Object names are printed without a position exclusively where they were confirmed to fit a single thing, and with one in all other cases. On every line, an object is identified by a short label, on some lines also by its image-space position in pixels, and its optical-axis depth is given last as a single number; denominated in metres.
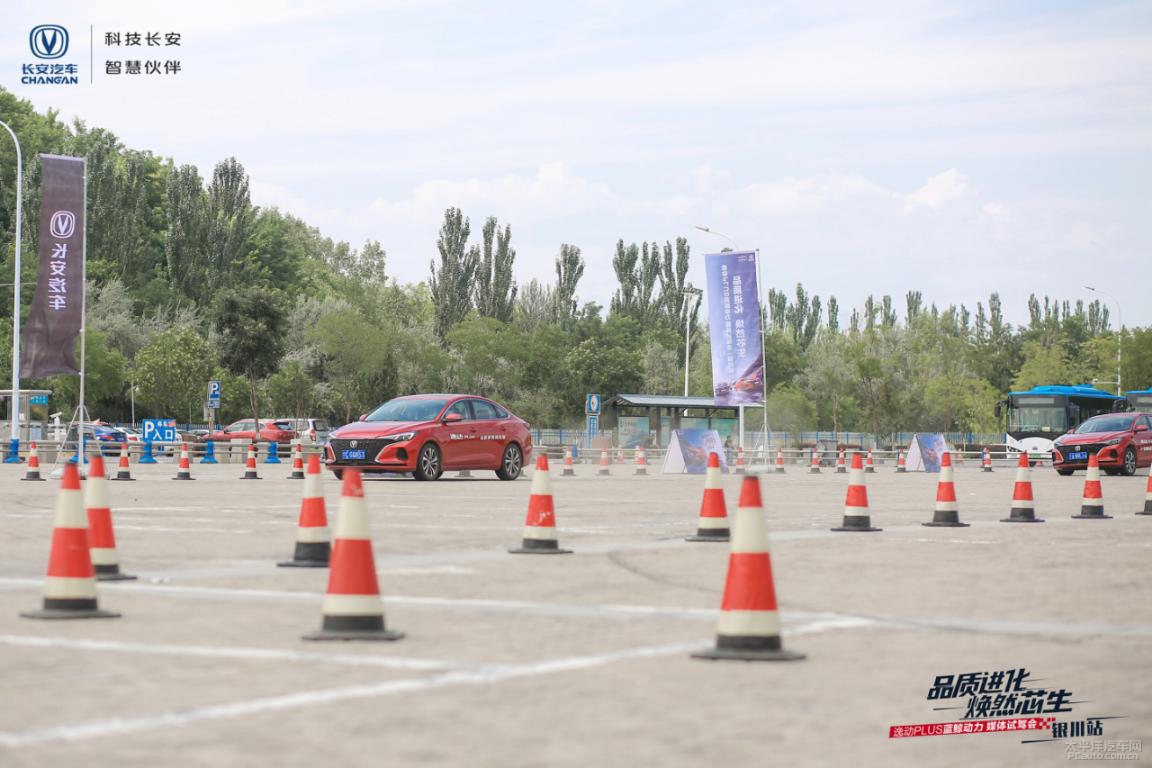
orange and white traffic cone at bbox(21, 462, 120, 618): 8.09
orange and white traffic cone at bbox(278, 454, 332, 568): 10.39
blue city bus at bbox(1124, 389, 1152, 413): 59.94
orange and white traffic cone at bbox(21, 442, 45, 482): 27.94
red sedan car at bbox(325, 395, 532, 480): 26.31
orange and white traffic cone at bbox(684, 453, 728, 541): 13.38
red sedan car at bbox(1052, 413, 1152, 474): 36.84
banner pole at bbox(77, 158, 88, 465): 30.05
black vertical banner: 34.56
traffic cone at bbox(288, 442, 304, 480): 29.05
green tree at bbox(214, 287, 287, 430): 67.00
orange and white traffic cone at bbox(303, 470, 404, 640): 7.20
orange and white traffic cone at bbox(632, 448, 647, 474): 37.91
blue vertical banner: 42.16
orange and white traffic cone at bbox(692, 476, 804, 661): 6.73
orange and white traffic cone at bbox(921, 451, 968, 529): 15.74
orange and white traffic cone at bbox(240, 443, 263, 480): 29.66
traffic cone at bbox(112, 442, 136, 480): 27.80
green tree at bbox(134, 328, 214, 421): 68.12
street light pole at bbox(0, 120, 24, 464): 42.06
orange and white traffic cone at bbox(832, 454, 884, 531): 15.11
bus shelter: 61.84
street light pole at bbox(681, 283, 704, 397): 81.99
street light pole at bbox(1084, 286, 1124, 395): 79.81
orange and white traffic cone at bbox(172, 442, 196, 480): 28.92
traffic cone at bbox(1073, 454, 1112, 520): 17.72
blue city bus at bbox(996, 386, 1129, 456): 59.50
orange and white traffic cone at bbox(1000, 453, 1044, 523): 16.72
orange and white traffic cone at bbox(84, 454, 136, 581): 10.09
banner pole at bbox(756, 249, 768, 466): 43.96
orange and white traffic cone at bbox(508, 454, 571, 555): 12.02
